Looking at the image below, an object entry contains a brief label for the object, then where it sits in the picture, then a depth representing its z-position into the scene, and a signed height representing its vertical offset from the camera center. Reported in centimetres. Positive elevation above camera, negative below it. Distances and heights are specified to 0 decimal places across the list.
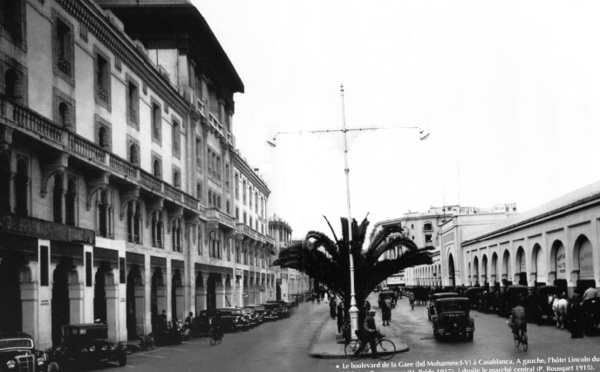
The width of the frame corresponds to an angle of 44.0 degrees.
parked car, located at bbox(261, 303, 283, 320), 5550 -454
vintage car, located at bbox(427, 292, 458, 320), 3531 -304
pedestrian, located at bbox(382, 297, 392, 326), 4134 -366
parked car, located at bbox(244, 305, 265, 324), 5013 -416
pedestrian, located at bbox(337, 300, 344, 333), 3344 -313
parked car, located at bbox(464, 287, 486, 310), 5506 -377
